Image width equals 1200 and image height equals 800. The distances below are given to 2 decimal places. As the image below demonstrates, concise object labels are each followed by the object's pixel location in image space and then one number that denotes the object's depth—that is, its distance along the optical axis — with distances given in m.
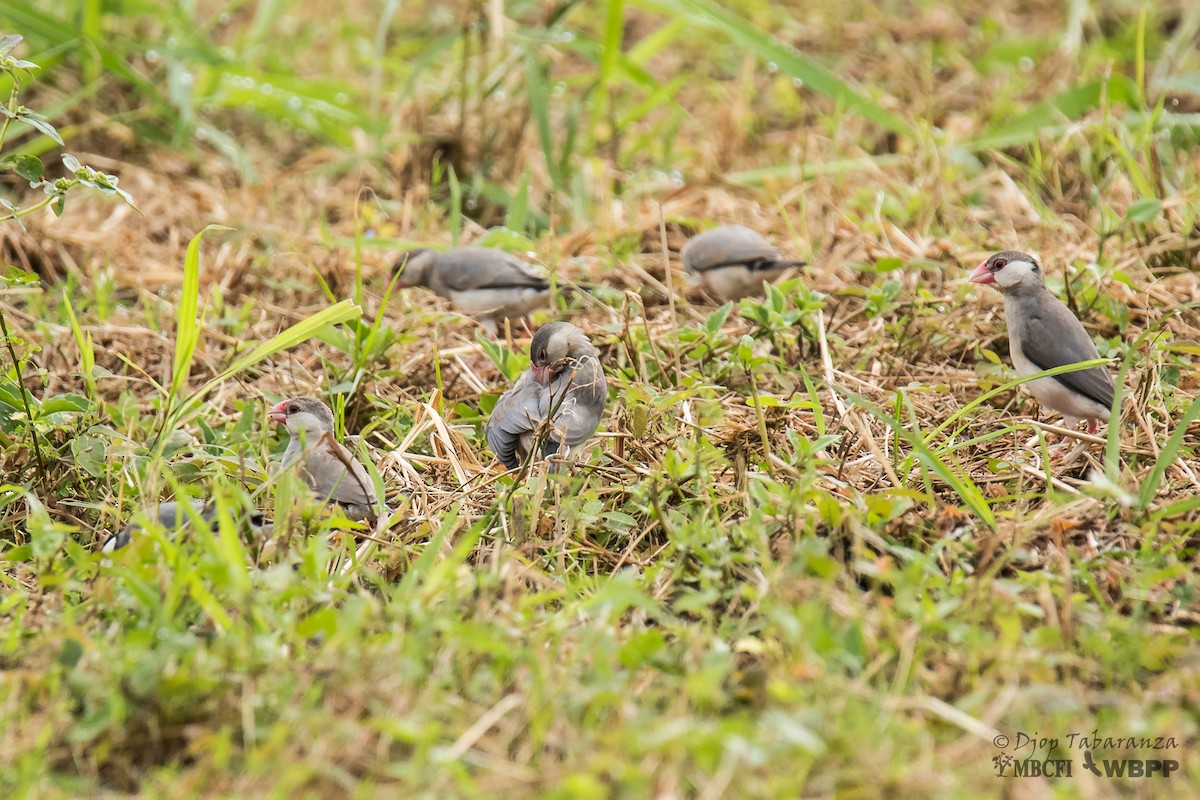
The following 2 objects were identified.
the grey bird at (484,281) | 11.16
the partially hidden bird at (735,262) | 11.27
